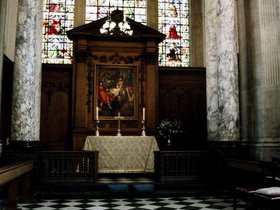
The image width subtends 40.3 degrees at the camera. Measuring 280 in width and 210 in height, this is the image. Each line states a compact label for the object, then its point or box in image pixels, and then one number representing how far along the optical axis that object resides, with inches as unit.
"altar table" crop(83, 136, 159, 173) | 429.1
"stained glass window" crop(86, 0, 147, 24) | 649.6
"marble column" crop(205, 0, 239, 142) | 388.4
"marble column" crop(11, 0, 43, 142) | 360.8
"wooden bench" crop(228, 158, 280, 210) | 220.1
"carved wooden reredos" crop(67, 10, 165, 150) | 536.7
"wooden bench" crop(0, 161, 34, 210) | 242.5
